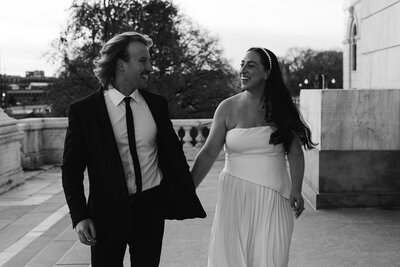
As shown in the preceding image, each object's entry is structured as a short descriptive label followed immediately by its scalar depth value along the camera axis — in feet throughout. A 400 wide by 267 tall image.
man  8.84
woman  10.91
